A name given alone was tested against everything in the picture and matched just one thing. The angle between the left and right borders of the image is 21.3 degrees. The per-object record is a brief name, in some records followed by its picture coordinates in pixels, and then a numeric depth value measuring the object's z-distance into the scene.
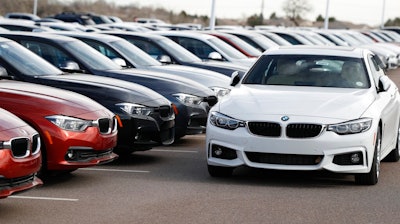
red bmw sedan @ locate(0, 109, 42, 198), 8.48
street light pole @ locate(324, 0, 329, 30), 66.62
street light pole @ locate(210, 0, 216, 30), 38.03
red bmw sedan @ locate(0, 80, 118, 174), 10.38
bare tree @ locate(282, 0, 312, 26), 124.25
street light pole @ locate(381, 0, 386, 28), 90.50
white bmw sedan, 10.91
